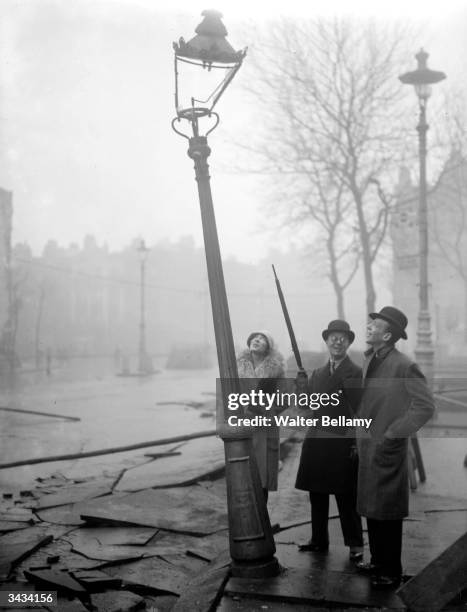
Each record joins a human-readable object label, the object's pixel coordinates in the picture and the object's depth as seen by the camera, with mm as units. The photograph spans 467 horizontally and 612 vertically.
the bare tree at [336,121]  15000
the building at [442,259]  16516
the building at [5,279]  9203
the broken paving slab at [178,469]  7734
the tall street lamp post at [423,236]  11203
